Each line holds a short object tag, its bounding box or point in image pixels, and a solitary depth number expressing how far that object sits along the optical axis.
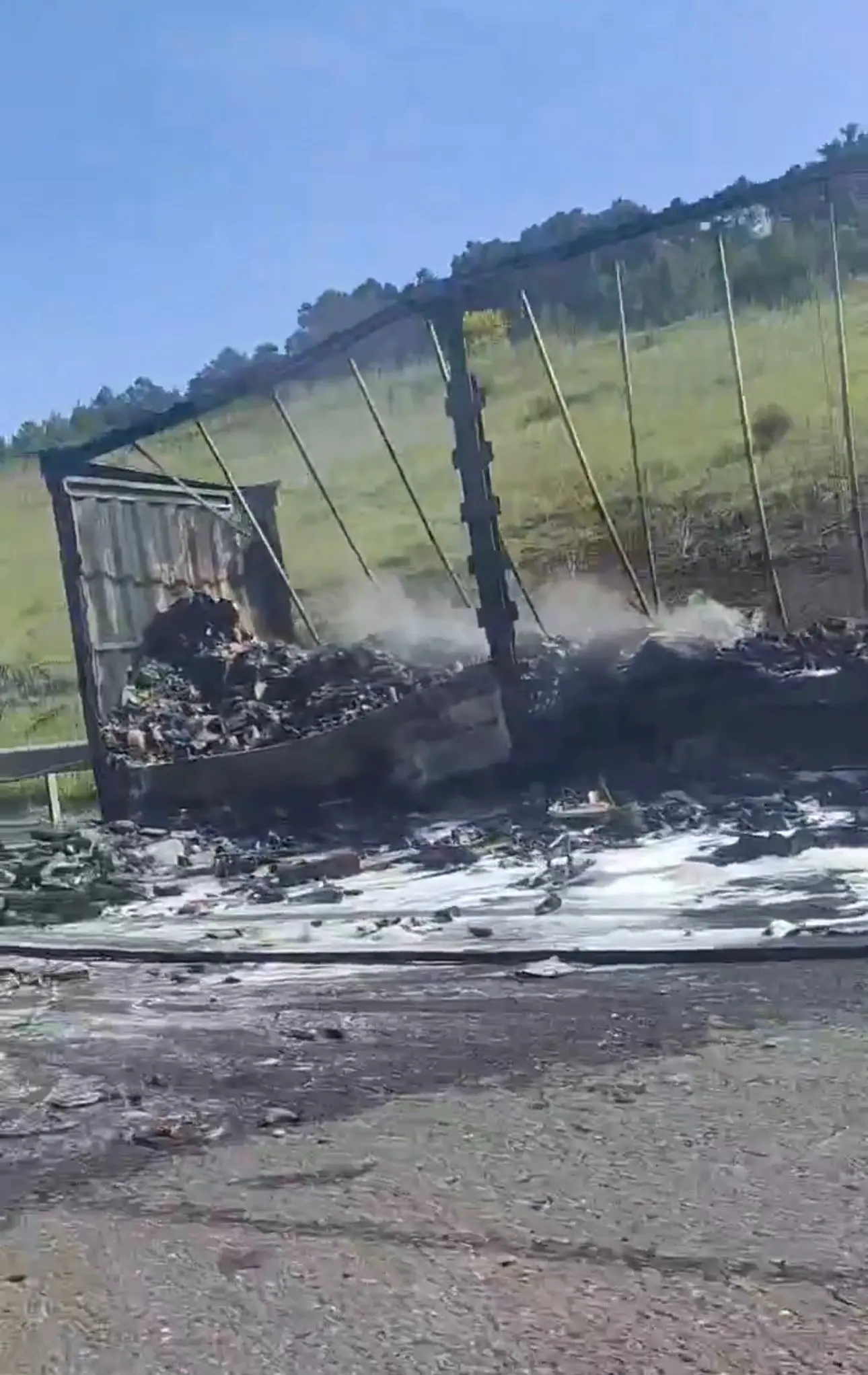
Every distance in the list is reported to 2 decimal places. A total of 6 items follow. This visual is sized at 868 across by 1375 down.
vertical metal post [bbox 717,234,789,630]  13.53
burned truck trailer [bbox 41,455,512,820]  14.44
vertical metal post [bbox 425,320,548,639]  13.92
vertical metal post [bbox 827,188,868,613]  12.62
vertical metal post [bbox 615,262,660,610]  14.18
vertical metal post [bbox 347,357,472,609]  15.51
